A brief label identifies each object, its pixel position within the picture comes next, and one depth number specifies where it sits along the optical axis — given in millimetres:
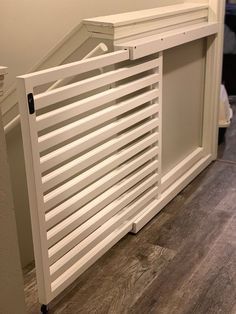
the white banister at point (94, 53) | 2133
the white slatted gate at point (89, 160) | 1678
